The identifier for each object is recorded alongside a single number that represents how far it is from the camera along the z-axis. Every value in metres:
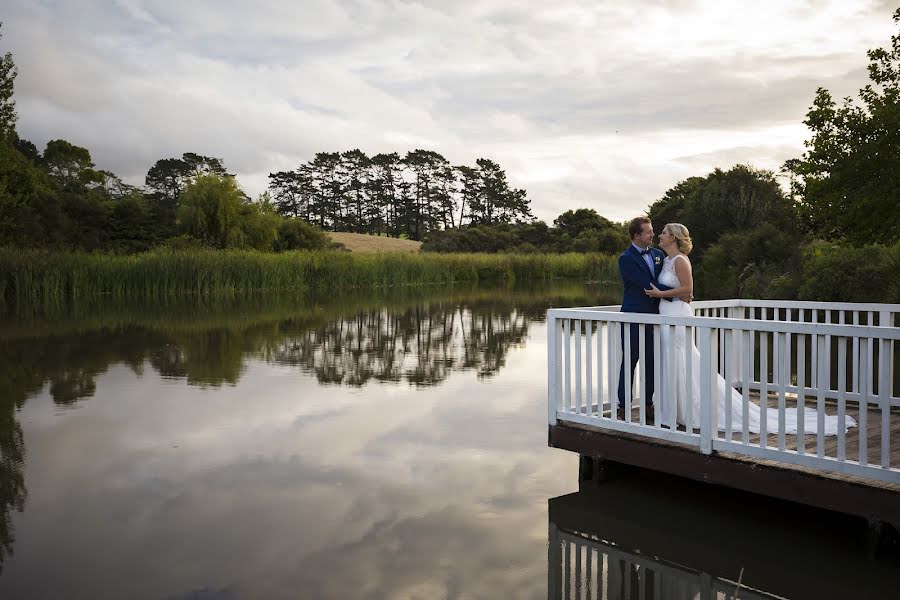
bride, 6.34
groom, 7.09
